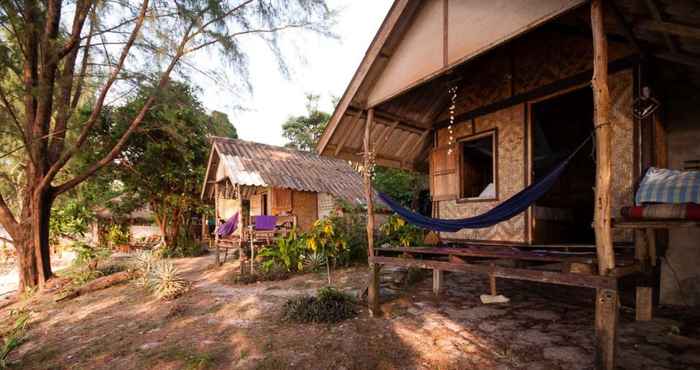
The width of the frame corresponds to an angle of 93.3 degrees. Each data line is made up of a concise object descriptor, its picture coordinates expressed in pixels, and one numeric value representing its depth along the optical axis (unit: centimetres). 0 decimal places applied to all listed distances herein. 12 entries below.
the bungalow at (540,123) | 253
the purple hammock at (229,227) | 920
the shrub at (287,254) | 735
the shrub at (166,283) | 593
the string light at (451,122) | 538
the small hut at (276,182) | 911
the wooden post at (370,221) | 428
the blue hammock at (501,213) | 286
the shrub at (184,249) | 1136
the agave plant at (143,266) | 708
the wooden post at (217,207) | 930
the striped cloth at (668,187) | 282
